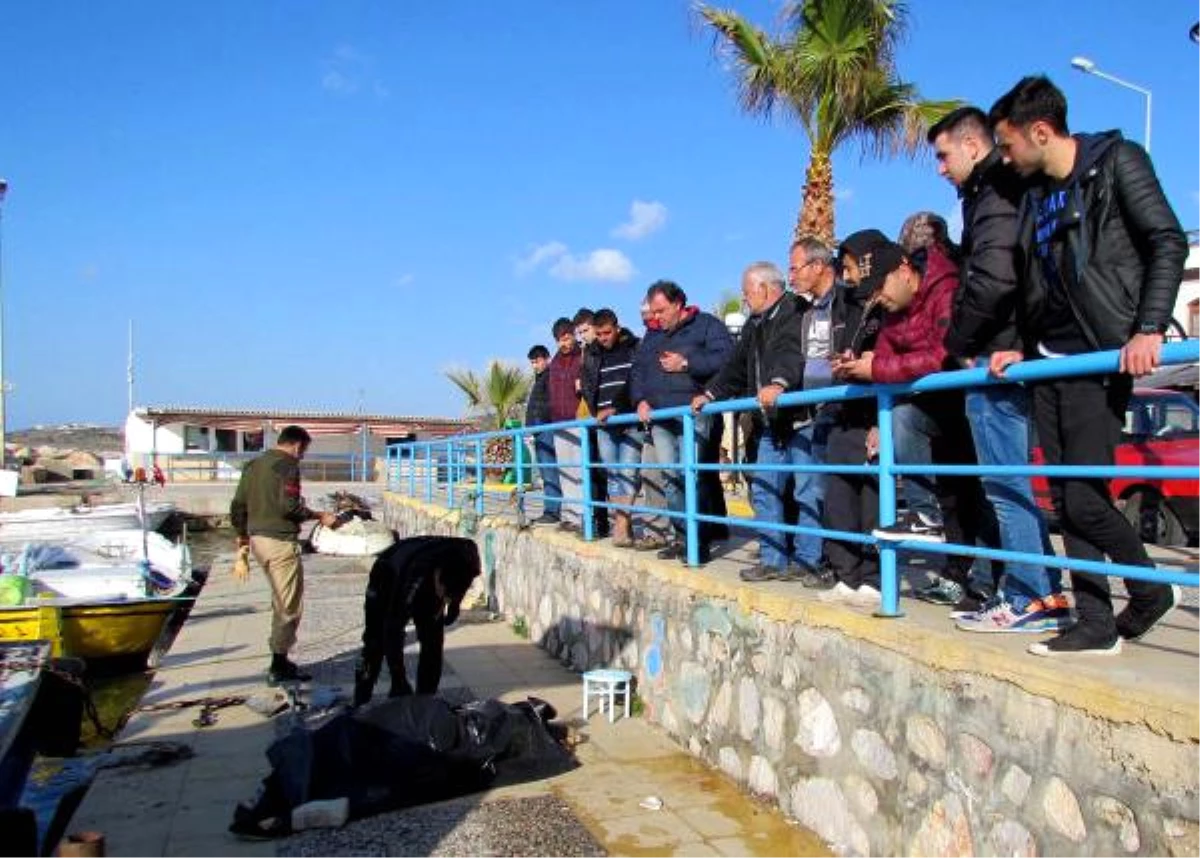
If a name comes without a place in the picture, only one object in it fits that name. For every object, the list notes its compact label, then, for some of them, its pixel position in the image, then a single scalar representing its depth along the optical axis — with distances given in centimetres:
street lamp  2022
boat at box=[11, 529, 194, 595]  1480
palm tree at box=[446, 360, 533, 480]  2486
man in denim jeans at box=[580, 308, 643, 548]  732
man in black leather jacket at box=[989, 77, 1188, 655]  301
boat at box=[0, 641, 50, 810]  530
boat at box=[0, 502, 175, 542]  2011
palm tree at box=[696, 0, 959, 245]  1331
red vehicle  962
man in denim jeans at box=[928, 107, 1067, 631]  356
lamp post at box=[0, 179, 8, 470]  3278
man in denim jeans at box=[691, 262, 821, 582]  533
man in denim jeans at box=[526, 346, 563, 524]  981
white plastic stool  610
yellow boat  1110
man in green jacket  784
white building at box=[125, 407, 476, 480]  3557
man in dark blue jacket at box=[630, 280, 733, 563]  660
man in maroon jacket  400
